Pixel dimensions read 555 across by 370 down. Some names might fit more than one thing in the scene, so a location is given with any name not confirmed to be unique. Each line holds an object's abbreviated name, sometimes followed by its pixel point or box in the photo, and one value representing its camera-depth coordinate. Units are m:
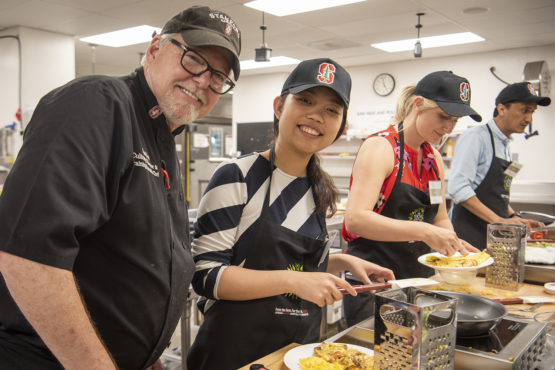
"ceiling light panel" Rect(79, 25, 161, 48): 6.55
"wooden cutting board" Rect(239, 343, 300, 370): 1.19
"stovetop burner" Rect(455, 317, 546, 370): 1.13
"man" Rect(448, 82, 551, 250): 3.28
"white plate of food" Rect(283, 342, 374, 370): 1.18
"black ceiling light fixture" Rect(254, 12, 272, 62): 5.67
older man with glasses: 0.82
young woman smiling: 1.35
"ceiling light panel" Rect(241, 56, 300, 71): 8.41
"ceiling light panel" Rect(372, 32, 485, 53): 6.52
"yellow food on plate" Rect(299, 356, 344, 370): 1.13
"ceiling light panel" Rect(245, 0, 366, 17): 5.12
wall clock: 8.55
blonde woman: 1.90
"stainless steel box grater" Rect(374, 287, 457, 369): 0.96
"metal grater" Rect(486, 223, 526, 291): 1.95
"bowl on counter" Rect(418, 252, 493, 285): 1.88
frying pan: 1.21
